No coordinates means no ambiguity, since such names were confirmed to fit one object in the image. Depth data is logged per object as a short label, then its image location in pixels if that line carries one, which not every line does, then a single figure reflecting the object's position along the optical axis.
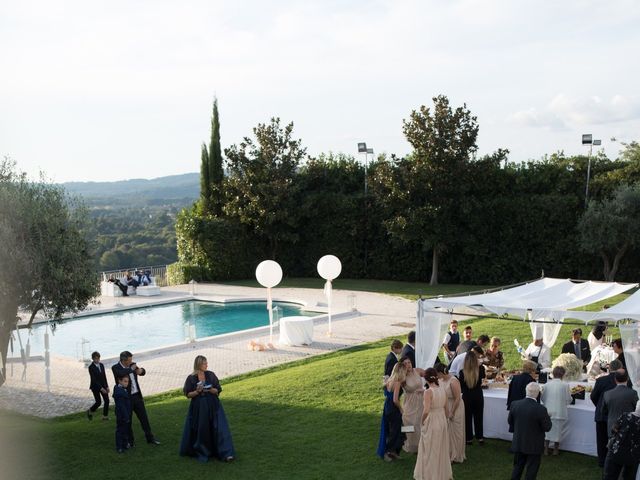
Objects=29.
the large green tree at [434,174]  29.66
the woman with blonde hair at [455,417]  9.77
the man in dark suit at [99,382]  12.54
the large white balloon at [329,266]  22.20
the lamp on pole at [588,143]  29.53
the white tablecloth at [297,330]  20.08
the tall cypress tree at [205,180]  37.53
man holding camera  10.75
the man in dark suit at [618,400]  9.09
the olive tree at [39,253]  10.85
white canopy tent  12.37
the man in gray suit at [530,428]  8.70
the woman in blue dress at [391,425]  9.82
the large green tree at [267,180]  33.91
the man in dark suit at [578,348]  13.60
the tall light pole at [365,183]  34.59
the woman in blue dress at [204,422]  9.95
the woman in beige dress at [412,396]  9.80
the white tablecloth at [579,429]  10.25
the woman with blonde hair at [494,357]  12.92
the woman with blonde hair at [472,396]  10.34
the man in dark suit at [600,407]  9.65
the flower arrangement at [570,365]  11.85
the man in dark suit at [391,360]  10.59
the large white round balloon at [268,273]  20.22
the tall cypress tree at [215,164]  37.31
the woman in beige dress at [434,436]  8.88
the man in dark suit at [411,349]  11.77
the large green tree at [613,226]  27.45
